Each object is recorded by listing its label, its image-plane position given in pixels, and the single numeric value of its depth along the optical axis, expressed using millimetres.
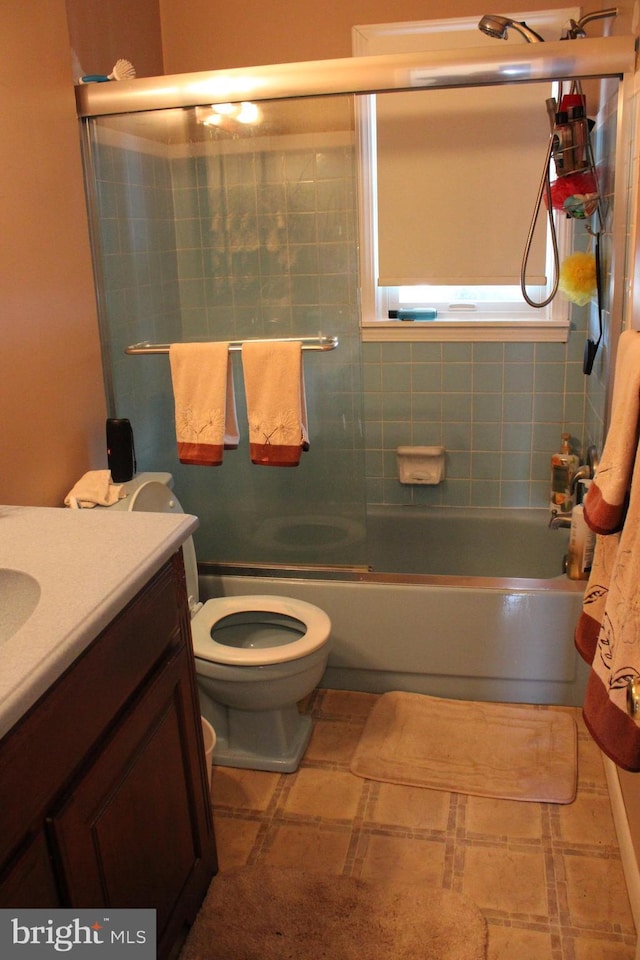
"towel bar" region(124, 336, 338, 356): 2465
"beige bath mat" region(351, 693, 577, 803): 2223
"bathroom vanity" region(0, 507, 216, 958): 1105
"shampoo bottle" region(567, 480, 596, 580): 2457
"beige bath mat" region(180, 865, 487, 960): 1710
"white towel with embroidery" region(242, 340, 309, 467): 2418
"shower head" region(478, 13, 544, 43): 2314
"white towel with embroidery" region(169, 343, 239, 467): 2475
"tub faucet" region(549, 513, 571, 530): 2748
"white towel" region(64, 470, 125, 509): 2252
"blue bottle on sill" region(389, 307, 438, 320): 3152
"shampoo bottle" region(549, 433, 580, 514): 2996
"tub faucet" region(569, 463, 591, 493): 2705
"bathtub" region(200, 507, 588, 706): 2484
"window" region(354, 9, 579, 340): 2885
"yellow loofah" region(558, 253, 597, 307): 2564
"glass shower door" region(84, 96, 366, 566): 2420
